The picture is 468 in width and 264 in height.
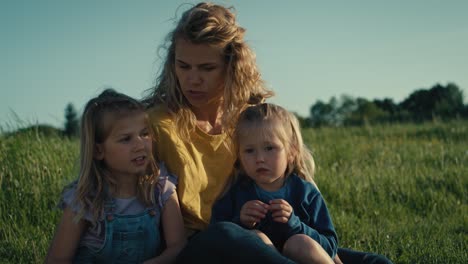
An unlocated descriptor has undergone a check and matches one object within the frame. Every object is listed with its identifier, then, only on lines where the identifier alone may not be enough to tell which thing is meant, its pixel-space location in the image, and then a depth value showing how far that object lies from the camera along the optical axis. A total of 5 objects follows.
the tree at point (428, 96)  41.84
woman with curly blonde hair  3.15
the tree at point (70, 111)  69.50
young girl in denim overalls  2.92
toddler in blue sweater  2.79
